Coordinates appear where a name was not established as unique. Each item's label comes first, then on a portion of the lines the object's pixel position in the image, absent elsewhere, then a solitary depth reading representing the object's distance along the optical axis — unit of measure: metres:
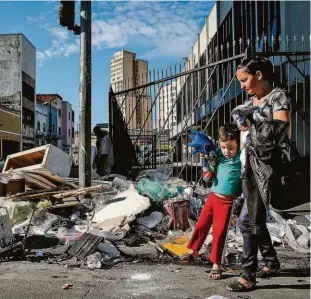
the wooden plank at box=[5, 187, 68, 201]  5.56
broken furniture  7.75
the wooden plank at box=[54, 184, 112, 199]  5.69
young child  3.23
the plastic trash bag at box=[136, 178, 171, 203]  5.59
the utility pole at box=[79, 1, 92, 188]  6.00
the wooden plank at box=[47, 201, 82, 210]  5.50
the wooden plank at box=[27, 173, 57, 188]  6.59
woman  2.63
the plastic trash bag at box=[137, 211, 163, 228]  4.97
